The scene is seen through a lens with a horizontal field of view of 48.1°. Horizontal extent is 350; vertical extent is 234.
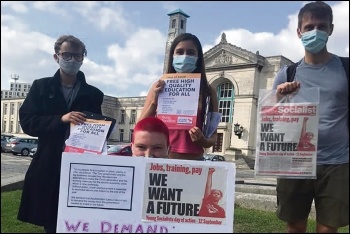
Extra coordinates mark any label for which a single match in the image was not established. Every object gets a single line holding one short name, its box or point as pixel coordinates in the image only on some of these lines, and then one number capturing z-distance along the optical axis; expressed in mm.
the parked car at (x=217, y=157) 32594
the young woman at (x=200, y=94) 3363
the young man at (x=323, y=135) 2834
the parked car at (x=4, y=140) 30662
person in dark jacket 3348
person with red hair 2783
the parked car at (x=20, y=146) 29203
